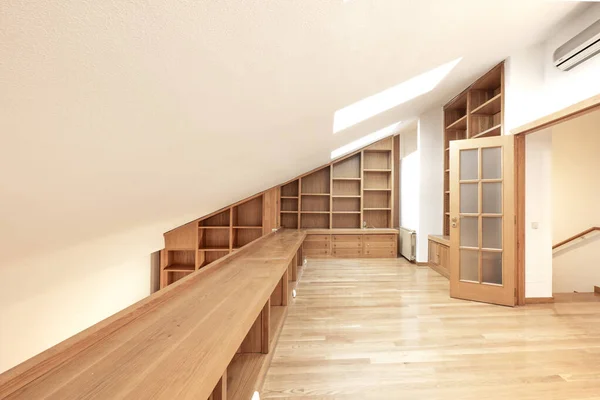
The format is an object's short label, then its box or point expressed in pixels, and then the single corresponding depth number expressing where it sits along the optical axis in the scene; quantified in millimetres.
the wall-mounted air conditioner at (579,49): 2230
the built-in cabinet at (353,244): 5641
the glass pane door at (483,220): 3094
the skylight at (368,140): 4949
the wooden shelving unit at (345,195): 6055
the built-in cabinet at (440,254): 4258
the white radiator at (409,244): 5121
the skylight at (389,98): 2508
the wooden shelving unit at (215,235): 4887
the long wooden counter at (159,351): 737
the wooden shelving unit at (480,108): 3463
